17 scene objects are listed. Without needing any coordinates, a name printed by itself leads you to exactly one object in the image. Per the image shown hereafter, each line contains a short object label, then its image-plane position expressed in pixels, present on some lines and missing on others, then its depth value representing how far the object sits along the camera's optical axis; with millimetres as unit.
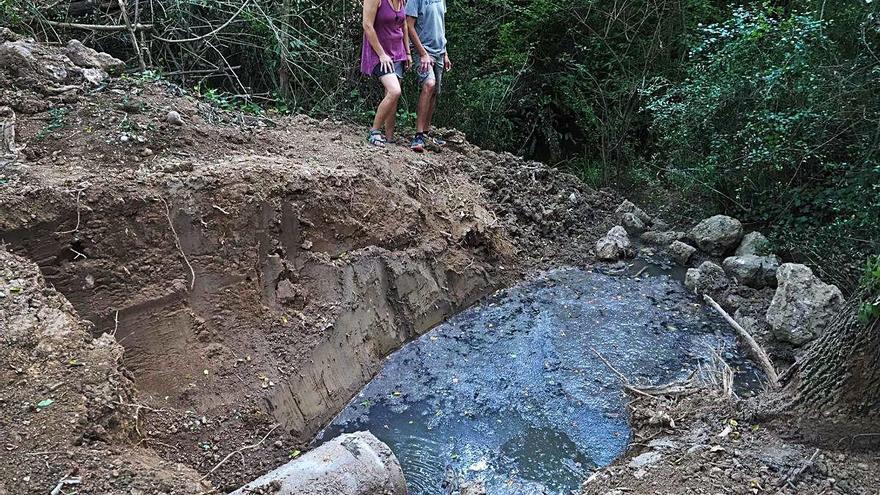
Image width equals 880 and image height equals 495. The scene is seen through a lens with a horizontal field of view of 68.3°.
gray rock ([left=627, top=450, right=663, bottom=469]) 3266
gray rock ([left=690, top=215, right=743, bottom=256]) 5914
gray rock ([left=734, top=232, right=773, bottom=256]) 5613
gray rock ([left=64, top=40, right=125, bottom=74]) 4848
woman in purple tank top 5410
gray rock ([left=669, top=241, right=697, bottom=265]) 5926
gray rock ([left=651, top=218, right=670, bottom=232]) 6527
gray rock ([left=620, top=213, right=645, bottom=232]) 6496
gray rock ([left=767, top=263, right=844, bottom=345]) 4430
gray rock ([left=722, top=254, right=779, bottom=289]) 5344
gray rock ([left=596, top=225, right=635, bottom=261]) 5953
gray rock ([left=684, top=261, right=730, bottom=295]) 5363
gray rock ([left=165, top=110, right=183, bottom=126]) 4441
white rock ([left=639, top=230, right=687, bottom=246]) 6242
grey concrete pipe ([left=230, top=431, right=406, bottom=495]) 2822
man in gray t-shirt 5787
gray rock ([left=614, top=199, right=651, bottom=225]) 6676
